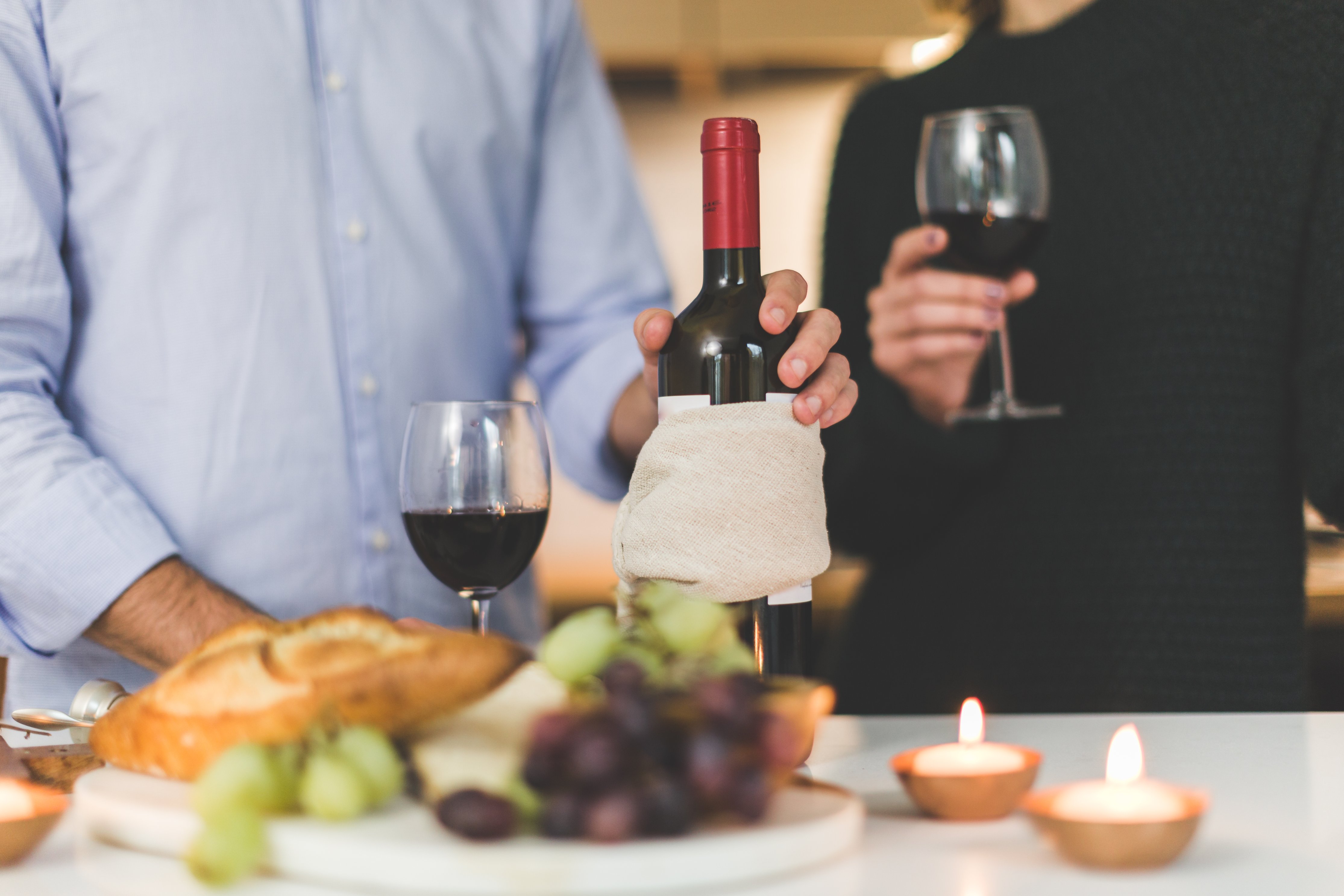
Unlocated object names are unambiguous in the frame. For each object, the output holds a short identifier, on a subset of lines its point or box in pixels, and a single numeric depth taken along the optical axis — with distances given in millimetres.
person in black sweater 1114
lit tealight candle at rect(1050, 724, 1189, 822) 436
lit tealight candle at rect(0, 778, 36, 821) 452
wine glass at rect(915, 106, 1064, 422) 1028
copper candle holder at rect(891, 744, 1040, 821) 499
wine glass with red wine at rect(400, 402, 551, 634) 688
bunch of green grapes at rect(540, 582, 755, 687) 466
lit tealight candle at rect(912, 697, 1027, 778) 509
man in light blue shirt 892
